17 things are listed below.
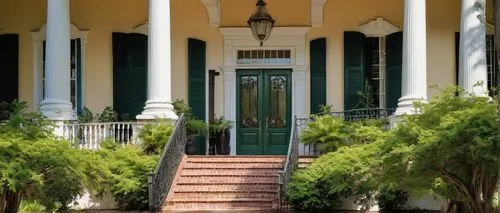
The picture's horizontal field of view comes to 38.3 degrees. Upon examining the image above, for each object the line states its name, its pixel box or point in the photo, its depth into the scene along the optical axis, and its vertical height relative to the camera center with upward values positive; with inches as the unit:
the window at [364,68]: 706.2 +45.0
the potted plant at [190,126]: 649.0 -11.5
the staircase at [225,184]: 535.8 -55.2
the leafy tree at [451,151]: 330.3 -17.4
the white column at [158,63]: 586.2 +41.0
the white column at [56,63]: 601.3 +41.8
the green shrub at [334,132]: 580.4 -15.2
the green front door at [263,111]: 727.1 +2.3
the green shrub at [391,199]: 522.3 -62.4
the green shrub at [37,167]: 387.2 -30.2
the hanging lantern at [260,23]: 633.9 +80.1
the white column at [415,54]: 576.7 +47.8
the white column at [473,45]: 578.2 +55.5
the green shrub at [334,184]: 511.2 -50.7
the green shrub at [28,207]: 531.2 -69.6
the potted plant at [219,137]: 698.8 -23.1
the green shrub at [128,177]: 523.8 -46.7
